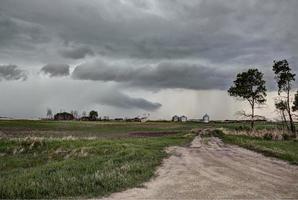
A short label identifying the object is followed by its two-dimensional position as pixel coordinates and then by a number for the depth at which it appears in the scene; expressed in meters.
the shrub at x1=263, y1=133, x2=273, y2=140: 33.40
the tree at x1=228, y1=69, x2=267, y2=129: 52.66
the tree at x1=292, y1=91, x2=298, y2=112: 55.13
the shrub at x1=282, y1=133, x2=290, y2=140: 33.03
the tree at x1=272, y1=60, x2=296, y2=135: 42.34
